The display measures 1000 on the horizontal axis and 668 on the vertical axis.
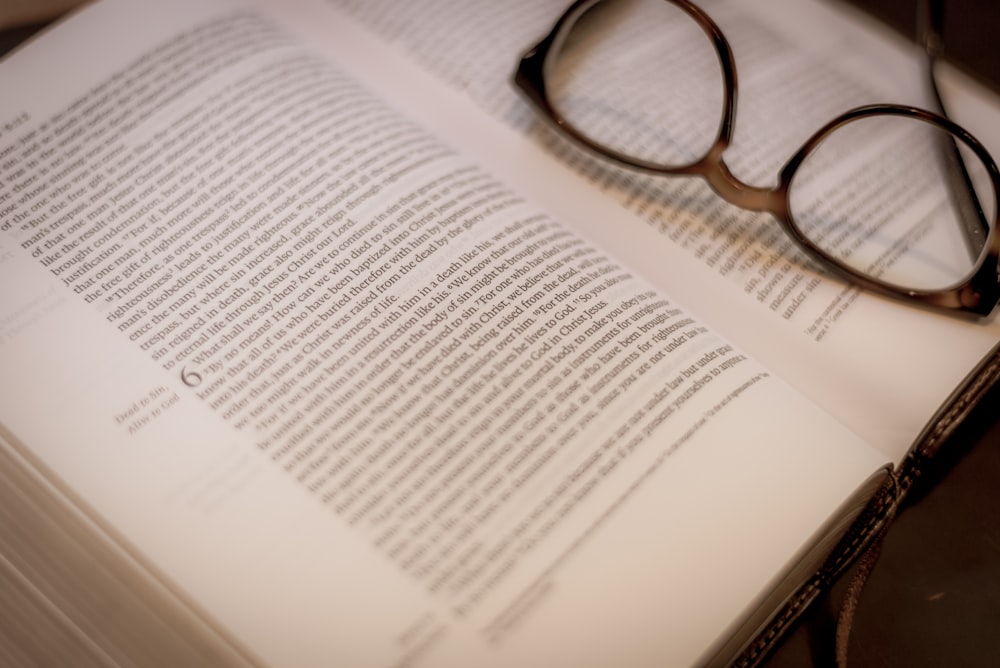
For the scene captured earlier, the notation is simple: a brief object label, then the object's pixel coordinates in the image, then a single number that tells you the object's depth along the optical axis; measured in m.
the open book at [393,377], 0.35
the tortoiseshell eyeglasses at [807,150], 0.46
